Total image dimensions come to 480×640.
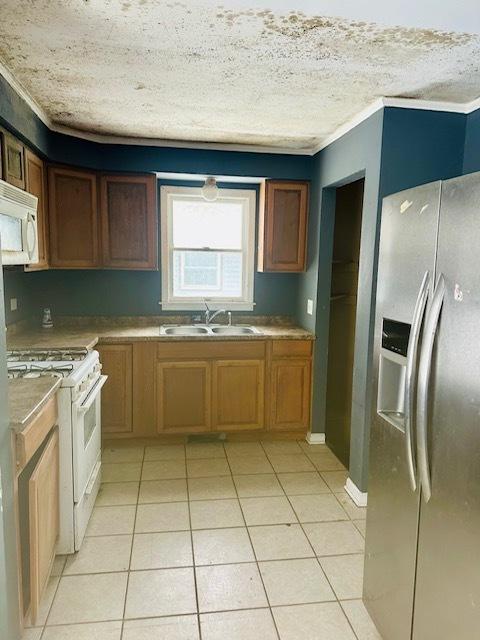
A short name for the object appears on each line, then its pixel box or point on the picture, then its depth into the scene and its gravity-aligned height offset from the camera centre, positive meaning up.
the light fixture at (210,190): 3.54 +0.57
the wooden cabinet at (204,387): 3.46 -1.00
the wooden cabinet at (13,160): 2.40 +0.55
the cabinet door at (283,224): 3.74 +0.33
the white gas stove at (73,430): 2.17 -0.88
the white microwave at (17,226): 1.80 +0.14
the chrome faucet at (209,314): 4.04 -0.48
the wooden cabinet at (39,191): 2.87 +0.45
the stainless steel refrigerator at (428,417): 1.22 -0.47
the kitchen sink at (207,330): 3.81 -0.59
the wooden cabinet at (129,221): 3.57 +0.31
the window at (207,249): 4.02 +0.12
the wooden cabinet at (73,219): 3.35 +0.31
